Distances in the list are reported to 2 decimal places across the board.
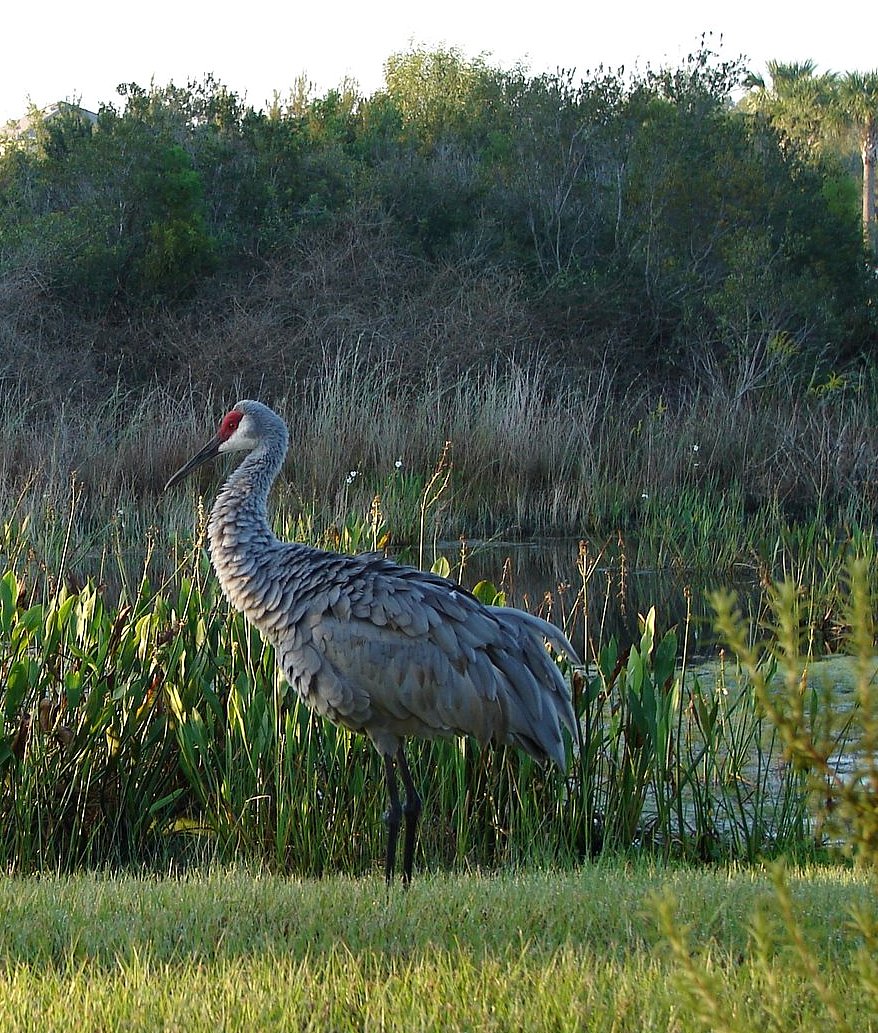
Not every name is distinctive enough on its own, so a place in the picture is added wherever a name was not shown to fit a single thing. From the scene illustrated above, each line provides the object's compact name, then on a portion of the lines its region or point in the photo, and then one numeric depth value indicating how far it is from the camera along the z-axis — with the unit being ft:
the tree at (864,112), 269.03
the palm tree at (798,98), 260.42
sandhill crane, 31.17
